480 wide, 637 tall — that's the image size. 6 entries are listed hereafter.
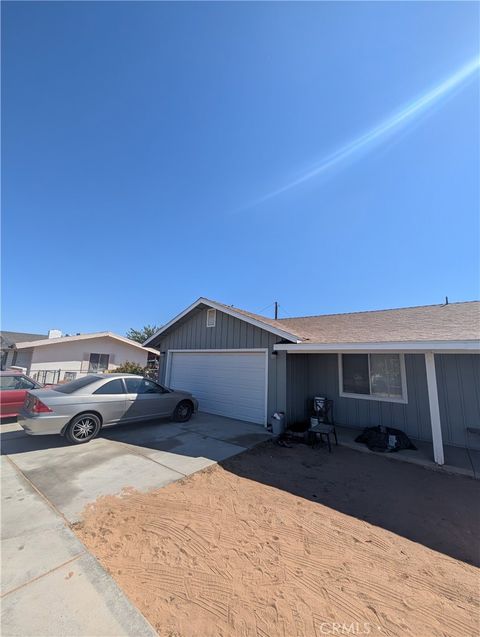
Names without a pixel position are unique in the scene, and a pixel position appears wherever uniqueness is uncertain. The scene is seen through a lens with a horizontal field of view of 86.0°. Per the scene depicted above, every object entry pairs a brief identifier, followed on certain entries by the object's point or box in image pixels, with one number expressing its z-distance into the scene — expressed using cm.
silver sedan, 536
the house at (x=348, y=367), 612
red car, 747
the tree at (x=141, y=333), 3947
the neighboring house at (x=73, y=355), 1620
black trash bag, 608
